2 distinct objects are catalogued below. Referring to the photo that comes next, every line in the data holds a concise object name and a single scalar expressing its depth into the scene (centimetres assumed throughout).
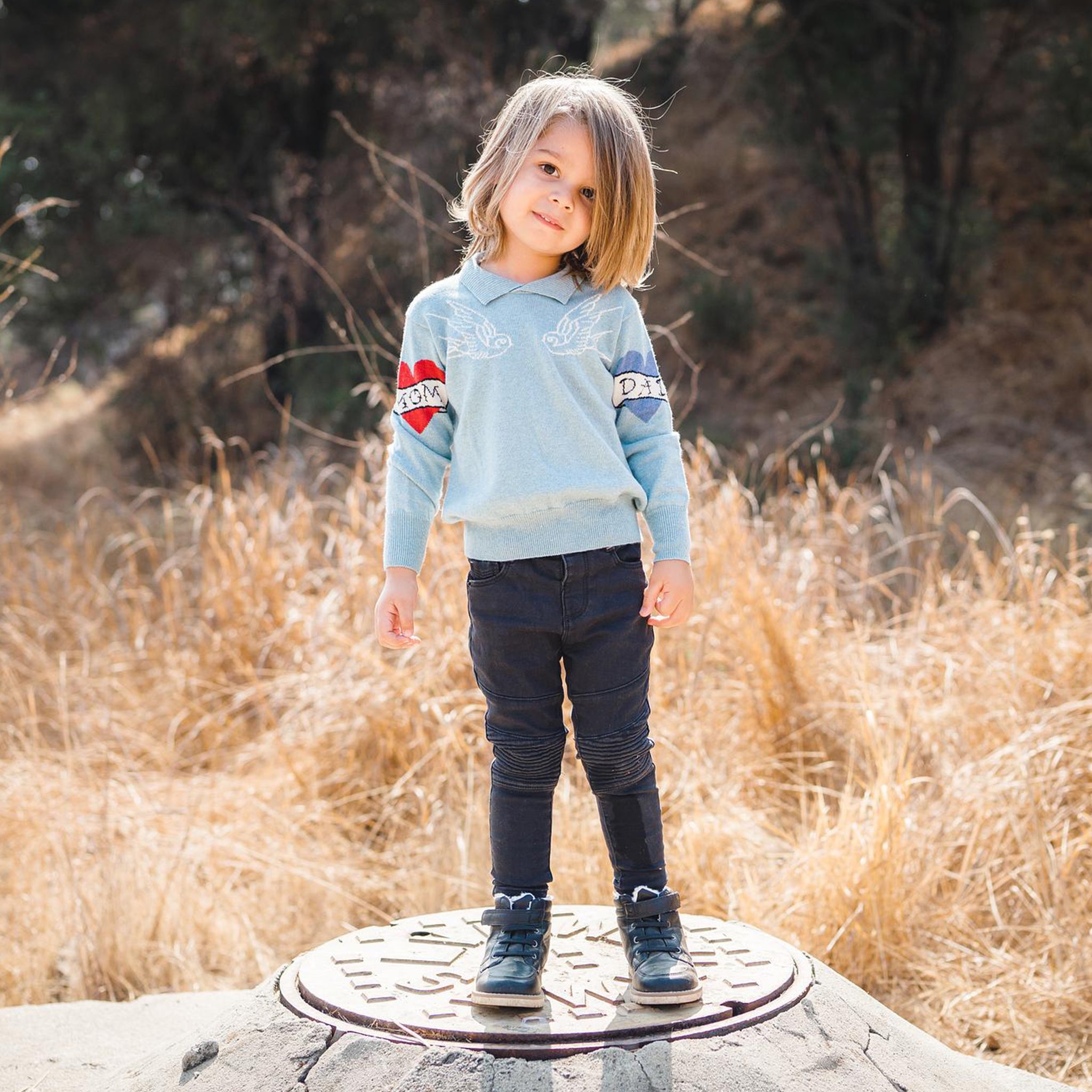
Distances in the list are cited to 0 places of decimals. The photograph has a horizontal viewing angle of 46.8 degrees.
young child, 200
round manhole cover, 184
